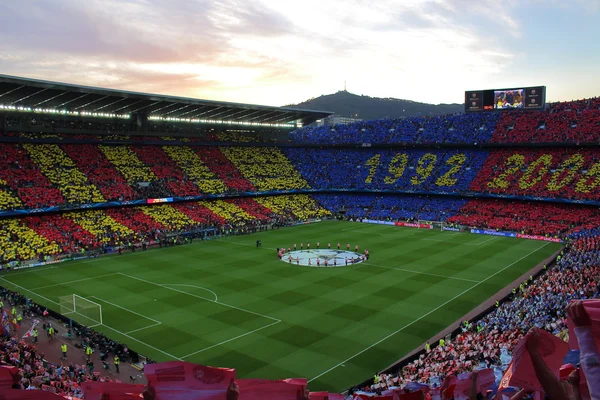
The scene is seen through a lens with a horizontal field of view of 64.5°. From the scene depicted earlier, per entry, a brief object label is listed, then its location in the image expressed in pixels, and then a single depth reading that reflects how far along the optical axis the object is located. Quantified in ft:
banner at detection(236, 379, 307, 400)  16.33
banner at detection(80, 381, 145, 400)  16.90
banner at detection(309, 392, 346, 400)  20.99
